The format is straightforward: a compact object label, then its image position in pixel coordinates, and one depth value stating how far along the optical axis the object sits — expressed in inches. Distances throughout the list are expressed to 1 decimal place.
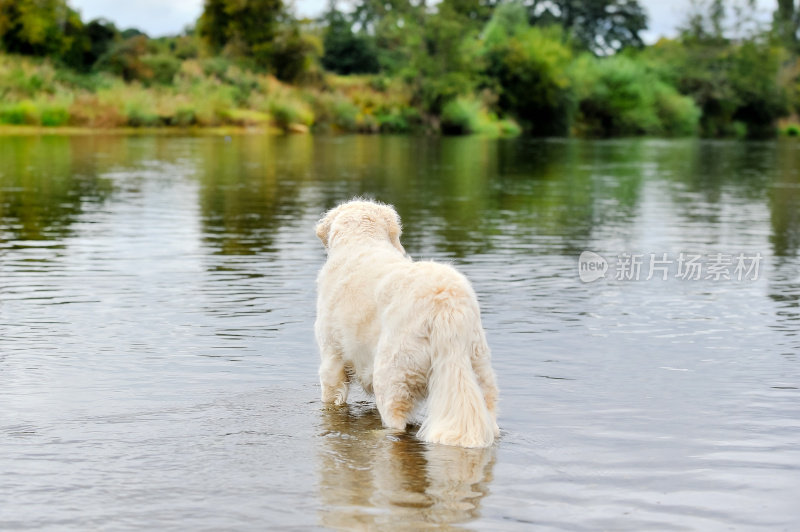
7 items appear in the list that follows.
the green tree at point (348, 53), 3560.5
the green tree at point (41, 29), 2443.4
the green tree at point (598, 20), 4879.4
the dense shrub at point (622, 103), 3582.7
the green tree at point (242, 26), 2906.0
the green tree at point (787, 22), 4798.2
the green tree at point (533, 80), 3383.4
